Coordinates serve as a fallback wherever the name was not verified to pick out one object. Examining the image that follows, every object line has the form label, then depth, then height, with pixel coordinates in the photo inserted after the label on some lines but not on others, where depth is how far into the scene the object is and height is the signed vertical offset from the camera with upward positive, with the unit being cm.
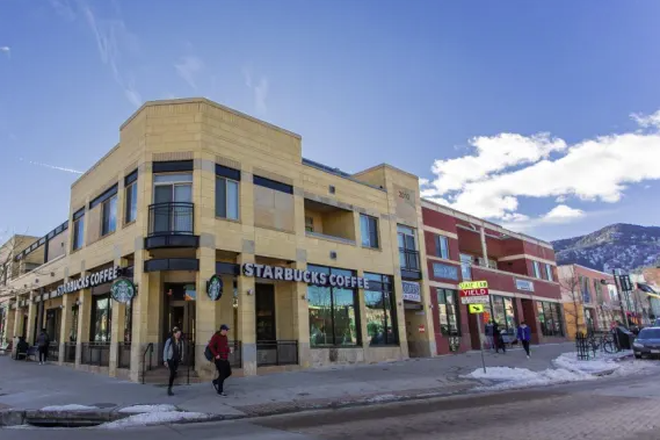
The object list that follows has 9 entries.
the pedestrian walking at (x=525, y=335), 2520 -27
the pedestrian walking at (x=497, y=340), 2800 -48
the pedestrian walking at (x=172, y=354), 1377 -8
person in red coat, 1383 -23
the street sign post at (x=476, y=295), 1797 +131
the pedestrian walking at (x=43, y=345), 2467 +65
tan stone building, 1800 +374
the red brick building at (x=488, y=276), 2962 +376
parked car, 2370 -97
